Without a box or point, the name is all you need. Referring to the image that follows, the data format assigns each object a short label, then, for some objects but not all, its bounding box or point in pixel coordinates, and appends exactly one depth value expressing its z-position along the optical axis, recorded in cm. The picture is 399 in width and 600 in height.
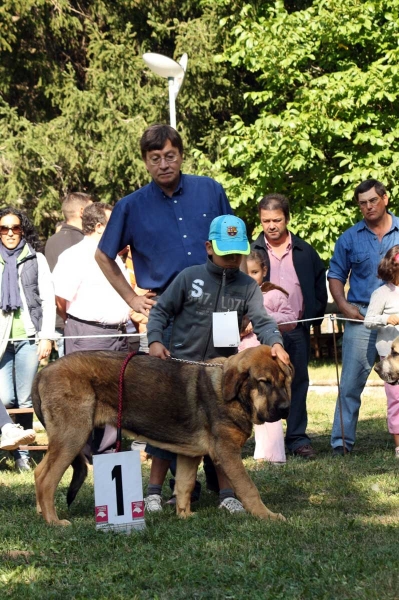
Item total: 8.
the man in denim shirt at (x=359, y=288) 907
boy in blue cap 605
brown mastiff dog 598
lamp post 1377
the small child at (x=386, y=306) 862
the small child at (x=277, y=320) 861
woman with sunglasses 935
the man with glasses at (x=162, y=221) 642
